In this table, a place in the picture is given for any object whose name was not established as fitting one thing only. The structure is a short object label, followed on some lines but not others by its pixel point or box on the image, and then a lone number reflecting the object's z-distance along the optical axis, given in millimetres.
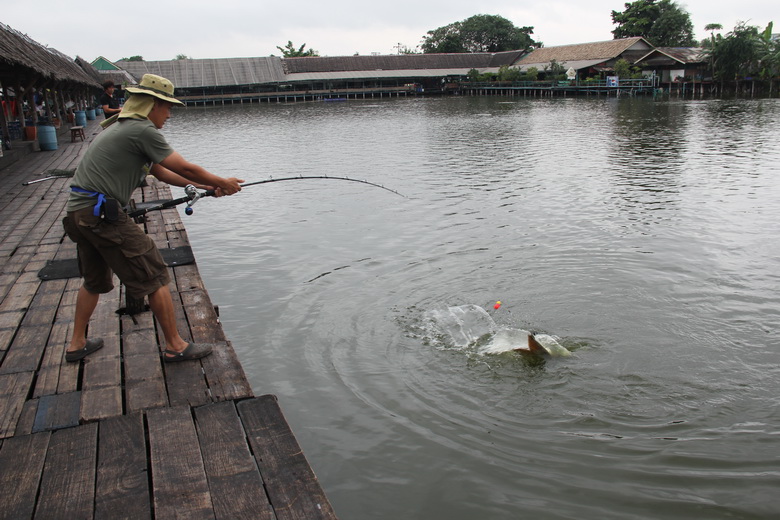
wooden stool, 19766
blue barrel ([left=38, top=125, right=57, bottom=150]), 17234
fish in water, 6000
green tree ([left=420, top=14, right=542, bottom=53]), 97375
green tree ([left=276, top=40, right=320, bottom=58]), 88000
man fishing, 3916
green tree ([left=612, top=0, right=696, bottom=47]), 75188
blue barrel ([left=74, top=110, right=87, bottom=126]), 26781
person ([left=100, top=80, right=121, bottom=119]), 12051
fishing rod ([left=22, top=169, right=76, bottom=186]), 11547
